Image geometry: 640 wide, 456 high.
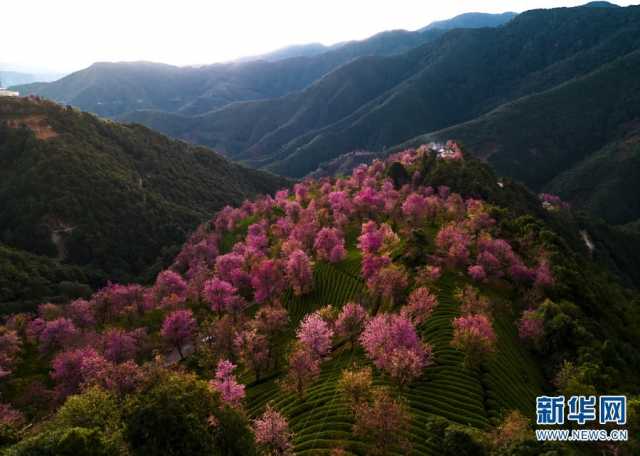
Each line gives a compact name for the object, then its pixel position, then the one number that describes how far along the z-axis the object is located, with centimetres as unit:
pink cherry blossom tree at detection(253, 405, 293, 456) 3725
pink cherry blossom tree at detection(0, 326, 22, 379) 7450
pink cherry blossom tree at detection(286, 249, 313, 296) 9188
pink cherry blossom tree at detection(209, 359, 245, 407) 4575
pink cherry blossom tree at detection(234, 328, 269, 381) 6328
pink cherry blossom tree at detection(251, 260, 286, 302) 9178
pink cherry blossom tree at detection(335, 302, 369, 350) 6444
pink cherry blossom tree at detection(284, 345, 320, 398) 5231
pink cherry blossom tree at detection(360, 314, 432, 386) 4800
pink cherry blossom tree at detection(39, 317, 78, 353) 8094
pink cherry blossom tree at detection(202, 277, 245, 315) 8612
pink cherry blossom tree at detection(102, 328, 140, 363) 7056
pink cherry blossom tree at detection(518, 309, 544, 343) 6662
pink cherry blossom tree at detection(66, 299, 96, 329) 9038
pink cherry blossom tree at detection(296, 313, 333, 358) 5844
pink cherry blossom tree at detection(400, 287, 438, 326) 6253
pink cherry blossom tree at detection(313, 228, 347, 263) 10150
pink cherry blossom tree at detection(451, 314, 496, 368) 5416
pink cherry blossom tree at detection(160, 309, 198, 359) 7744
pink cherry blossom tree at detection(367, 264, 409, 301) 7228
